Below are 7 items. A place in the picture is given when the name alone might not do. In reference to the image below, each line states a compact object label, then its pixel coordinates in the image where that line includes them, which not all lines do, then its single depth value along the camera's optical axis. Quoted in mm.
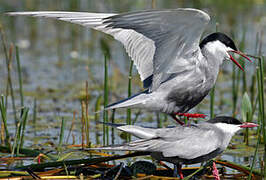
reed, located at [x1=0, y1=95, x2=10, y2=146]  9555
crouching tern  7832
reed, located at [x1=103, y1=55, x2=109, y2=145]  9652
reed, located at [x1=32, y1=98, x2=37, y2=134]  12523
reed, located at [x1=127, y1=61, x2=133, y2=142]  9884
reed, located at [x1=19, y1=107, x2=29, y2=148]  9473
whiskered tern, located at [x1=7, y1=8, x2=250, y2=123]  8258
